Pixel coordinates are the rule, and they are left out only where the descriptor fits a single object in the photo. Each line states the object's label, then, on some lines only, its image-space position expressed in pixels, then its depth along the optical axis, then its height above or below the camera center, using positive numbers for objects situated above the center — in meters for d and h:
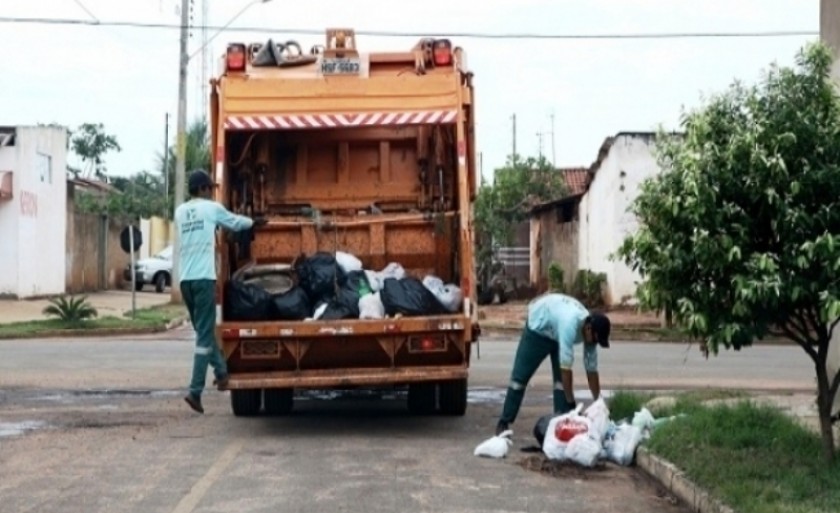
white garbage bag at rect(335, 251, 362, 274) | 11.88 +0.32
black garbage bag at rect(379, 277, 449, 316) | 11.34 -0.01
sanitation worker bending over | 10.44 -0.37
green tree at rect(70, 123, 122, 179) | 85.44 +10.05
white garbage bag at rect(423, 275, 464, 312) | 11.52 +0.05
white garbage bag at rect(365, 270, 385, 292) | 11.75 +0.16
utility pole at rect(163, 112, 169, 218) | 61.83 +7.04
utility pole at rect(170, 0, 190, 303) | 32.19 +4.50
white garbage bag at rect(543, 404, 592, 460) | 9.99 -1.02
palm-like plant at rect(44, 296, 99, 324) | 26.59 -0.22
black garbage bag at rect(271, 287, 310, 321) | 11.35 -0.07
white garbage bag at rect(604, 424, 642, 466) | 10.20 -1.14
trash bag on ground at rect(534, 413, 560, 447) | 10.44 -1.04
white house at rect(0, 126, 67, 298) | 34.50 +2.40
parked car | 46.50 +0.94
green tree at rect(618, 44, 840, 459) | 7.75 +0.48
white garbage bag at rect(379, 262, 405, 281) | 12.04 +0.24
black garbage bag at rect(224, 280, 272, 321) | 11.30 -0.04
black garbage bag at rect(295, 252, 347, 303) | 11.59 +0.18
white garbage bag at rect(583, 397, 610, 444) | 10.02 -0.90
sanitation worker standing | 11.17 +0.28
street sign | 28.64 +1.30
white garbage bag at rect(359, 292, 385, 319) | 11.29 -0.08
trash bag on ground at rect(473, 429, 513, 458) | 10.26 -1.16
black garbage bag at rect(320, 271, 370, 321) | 11.31 -0.01
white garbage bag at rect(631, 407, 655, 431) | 10.70 -1.00
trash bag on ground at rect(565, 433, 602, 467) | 9.88 -1.14
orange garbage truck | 11.16 +0.74
